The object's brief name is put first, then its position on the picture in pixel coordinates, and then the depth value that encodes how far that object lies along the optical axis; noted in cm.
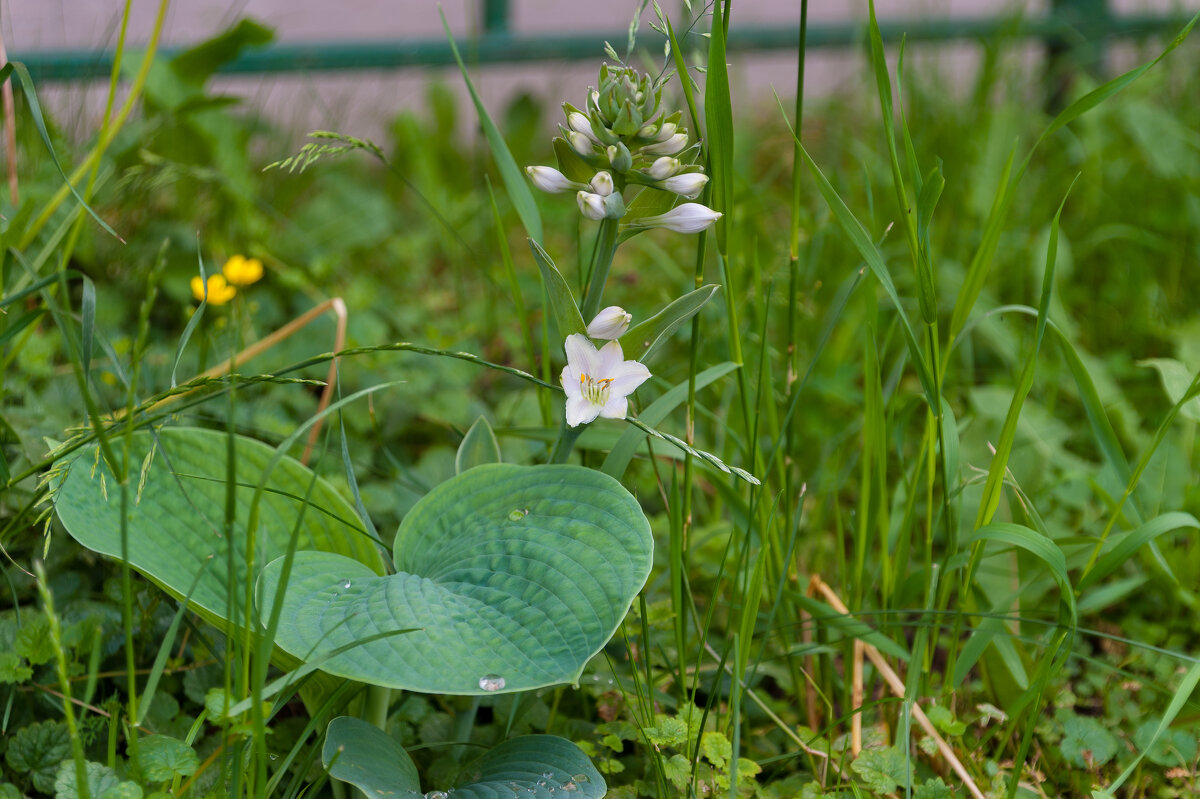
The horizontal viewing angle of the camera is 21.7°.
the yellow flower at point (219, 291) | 164
